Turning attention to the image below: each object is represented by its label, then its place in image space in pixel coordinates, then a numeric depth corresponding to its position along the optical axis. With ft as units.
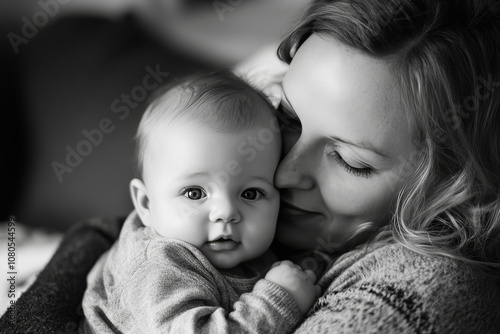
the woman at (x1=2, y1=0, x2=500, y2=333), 3.49
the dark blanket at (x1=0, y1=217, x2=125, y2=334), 3.83
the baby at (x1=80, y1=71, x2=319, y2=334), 3.10
